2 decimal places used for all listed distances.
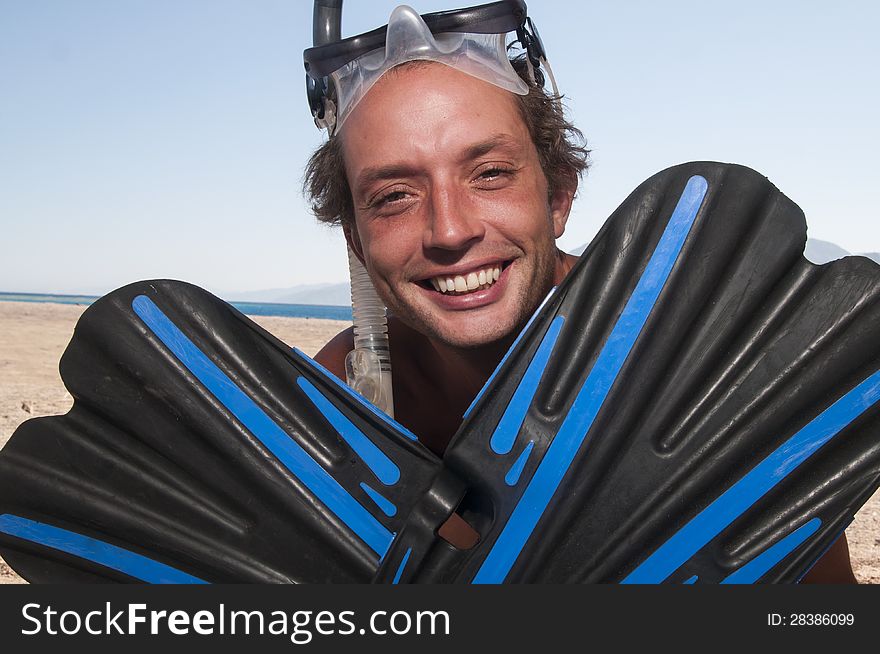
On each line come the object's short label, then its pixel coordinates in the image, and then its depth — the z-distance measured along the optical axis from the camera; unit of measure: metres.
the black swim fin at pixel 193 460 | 0.40
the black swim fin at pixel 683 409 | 0.37
